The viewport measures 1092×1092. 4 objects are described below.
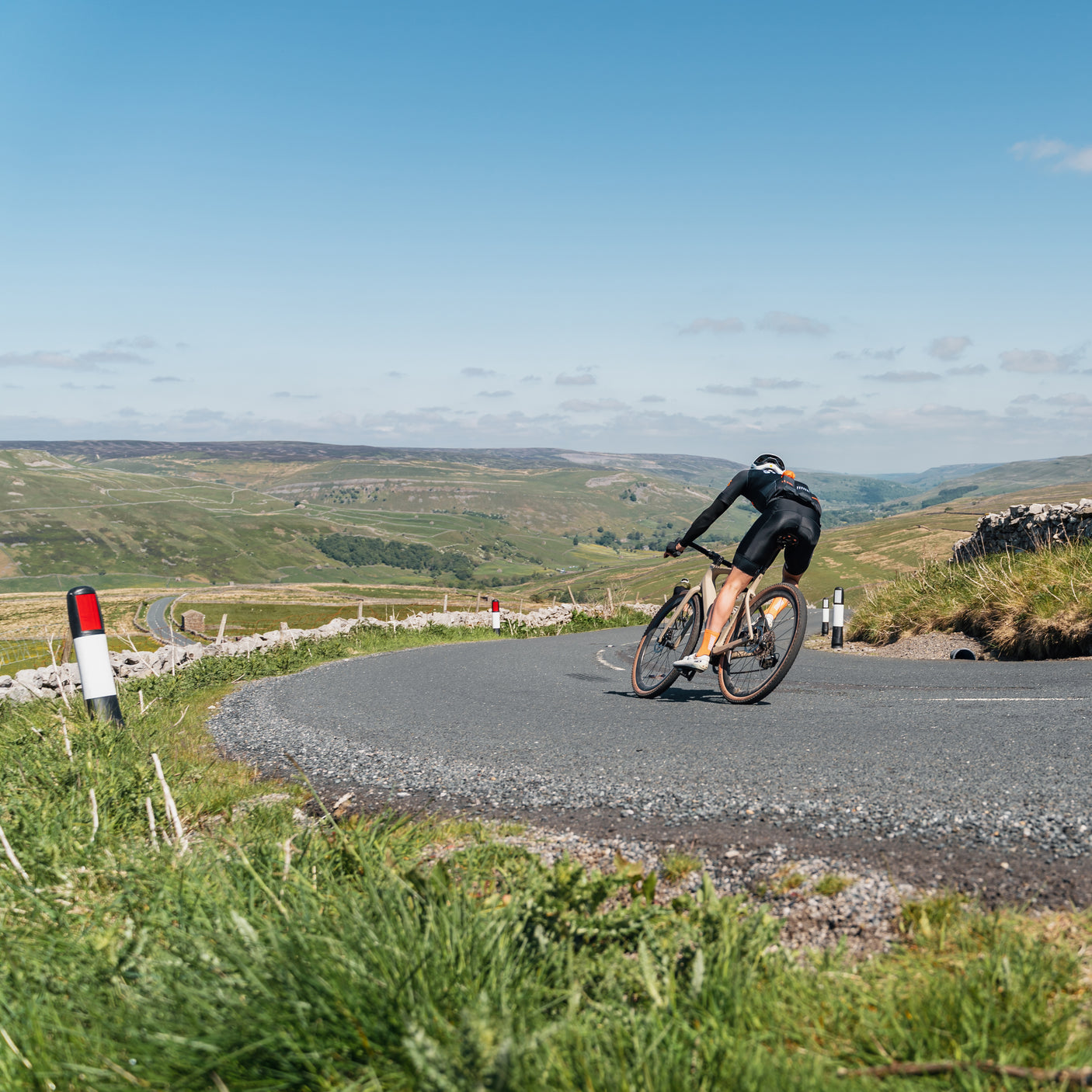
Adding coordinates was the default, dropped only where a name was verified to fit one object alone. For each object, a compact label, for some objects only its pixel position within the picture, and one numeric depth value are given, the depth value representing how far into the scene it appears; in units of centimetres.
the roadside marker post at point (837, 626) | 1508
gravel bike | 734
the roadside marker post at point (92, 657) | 567
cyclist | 716
